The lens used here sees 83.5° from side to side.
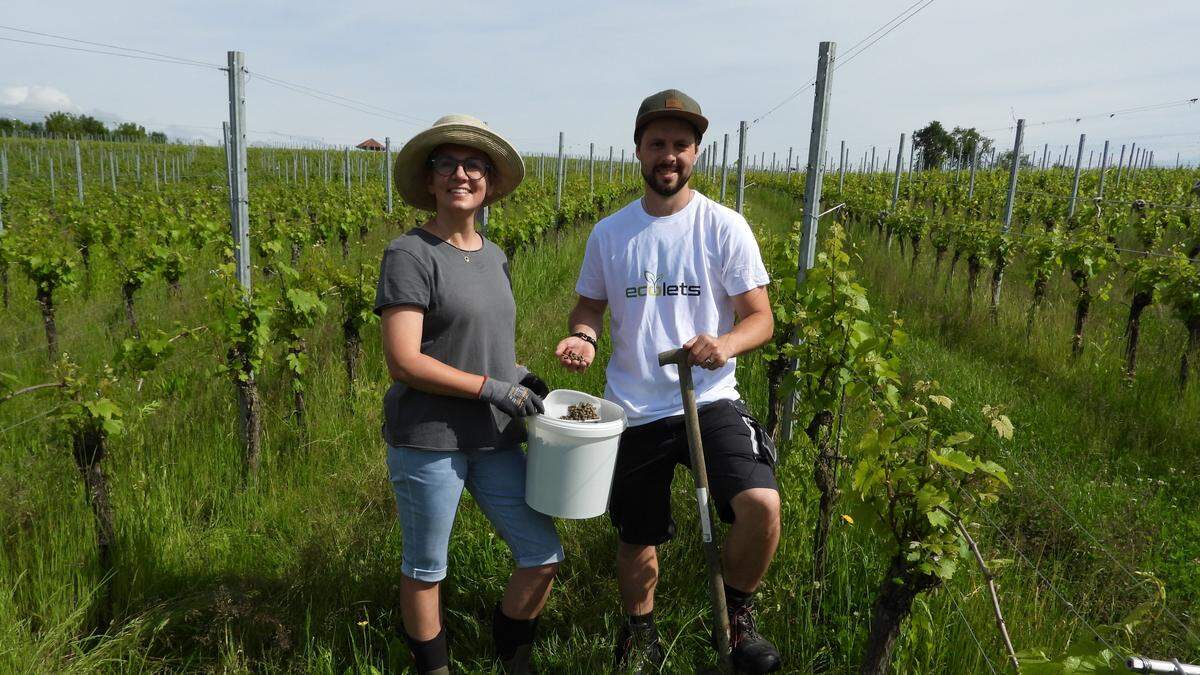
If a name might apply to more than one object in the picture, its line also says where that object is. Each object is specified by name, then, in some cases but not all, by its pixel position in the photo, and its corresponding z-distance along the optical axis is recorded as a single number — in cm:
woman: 191
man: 223
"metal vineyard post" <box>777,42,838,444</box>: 319
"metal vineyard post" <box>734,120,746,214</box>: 885
